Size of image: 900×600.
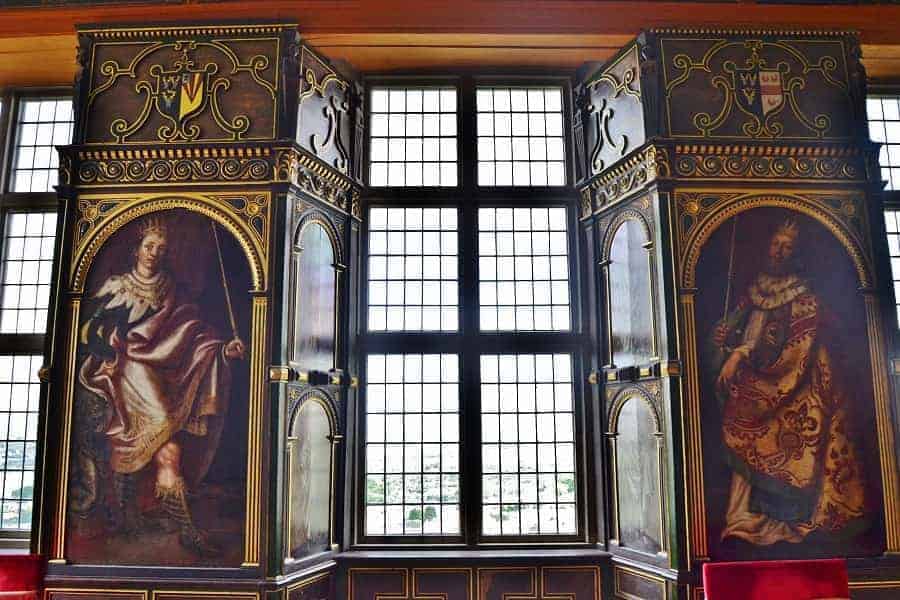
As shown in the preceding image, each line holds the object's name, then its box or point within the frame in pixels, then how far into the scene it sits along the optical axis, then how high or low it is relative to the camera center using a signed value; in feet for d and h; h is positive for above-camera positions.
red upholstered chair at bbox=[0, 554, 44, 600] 14.10 -3.18
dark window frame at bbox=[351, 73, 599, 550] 17.51 +2.26
